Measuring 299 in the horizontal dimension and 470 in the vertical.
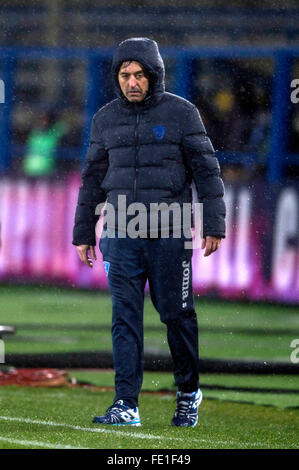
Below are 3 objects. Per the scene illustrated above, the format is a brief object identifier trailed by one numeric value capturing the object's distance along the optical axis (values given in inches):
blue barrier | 663.8
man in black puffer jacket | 266.5
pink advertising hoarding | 613.0
